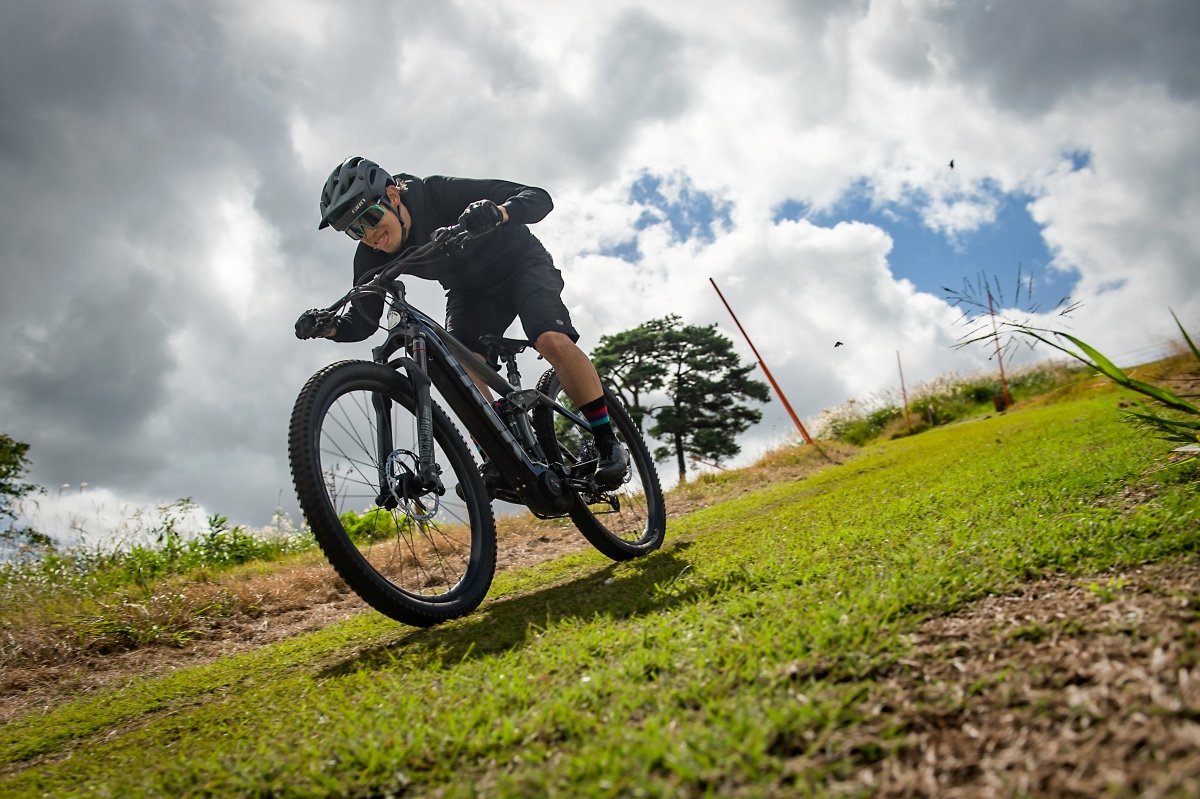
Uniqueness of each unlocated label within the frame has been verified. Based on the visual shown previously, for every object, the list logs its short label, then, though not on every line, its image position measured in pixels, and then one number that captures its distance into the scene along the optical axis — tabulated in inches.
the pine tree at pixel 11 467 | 829.8
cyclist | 141.4
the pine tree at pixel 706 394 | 1131.9
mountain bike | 103.4
